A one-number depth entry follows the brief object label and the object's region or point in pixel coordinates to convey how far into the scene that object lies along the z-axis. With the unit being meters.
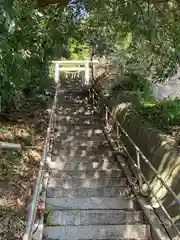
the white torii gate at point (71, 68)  11.61
